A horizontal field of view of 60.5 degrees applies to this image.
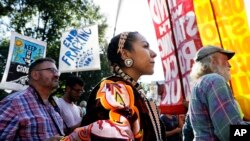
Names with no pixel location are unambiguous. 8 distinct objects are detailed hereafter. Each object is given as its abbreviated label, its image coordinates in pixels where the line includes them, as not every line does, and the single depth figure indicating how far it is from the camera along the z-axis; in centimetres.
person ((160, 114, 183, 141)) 297
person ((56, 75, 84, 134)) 263
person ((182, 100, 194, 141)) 173
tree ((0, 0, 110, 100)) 1348
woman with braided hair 85
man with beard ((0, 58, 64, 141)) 165
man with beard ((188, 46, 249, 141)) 129
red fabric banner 209
